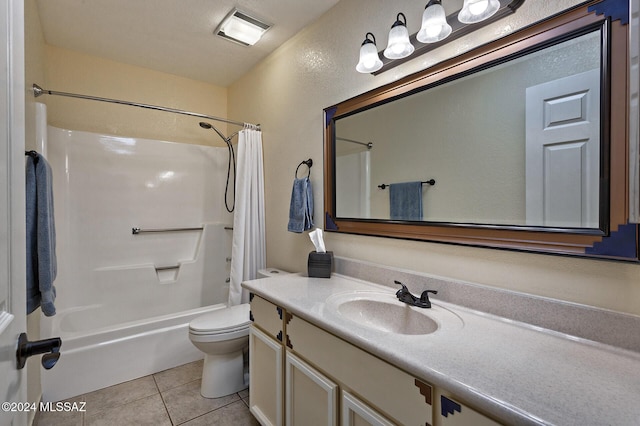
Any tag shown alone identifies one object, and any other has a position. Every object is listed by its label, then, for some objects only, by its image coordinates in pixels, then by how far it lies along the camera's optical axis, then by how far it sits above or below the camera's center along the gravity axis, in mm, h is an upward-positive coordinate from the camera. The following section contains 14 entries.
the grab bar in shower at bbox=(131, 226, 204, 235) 2580 -181
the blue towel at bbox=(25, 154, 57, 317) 1256 -134
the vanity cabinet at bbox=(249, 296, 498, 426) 764 -598
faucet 1190 -380
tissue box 1668 -323
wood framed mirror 877 +258
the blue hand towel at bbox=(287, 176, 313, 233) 1937 +29
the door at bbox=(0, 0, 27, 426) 549 +10
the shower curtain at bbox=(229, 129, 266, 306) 2318 -62
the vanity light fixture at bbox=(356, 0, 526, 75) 1036 +738
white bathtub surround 1971 -382
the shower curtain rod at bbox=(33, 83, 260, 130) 1793 +807
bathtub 1812 -1002
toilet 1773 -882
